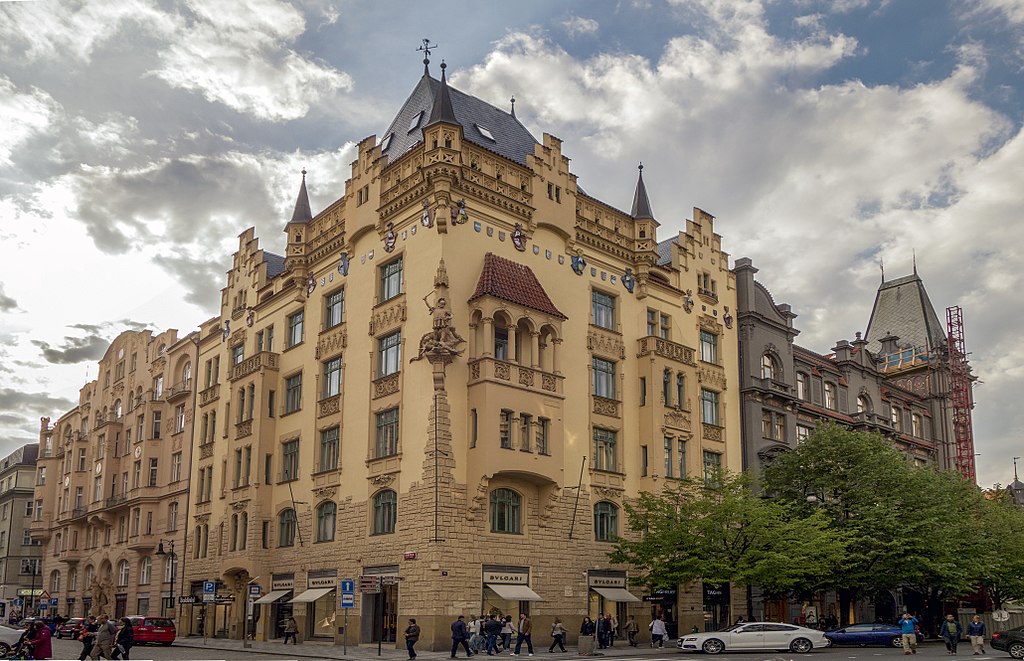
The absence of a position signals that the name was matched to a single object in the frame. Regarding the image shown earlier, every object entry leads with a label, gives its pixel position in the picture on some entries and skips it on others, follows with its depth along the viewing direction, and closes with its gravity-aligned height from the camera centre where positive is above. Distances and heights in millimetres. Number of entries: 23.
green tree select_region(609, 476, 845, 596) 41281 +1038
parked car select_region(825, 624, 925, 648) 44000 -2829
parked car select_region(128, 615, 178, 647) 47094 -3013
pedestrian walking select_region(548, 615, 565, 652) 38344 -2549
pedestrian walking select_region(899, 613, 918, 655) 38384 -2333
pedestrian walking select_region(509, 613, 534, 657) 37006 -2431
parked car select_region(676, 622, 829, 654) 38688 -2650
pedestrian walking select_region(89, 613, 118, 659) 29656 -2218
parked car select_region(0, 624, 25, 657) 34656 -2501
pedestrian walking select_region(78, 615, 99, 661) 30412 -2240
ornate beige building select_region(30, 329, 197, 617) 63281 +5452
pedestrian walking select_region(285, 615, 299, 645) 44531 -2779
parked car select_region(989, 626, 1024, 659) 35562 -2501
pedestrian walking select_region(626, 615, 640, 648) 43469 -2702
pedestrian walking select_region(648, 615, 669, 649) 41938 -2598
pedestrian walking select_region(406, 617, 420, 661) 34562 -2317
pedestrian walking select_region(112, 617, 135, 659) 31341 -2330
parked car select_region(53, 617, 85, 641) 52025 -3347
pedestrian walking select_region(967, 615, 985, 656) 36938 -2302
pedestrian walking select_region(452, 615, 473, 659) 34516 -2256
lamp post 59447 +348
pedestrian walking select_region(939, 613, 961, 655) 38250 -2364
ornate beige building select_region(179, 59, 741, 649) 40812 +7645
